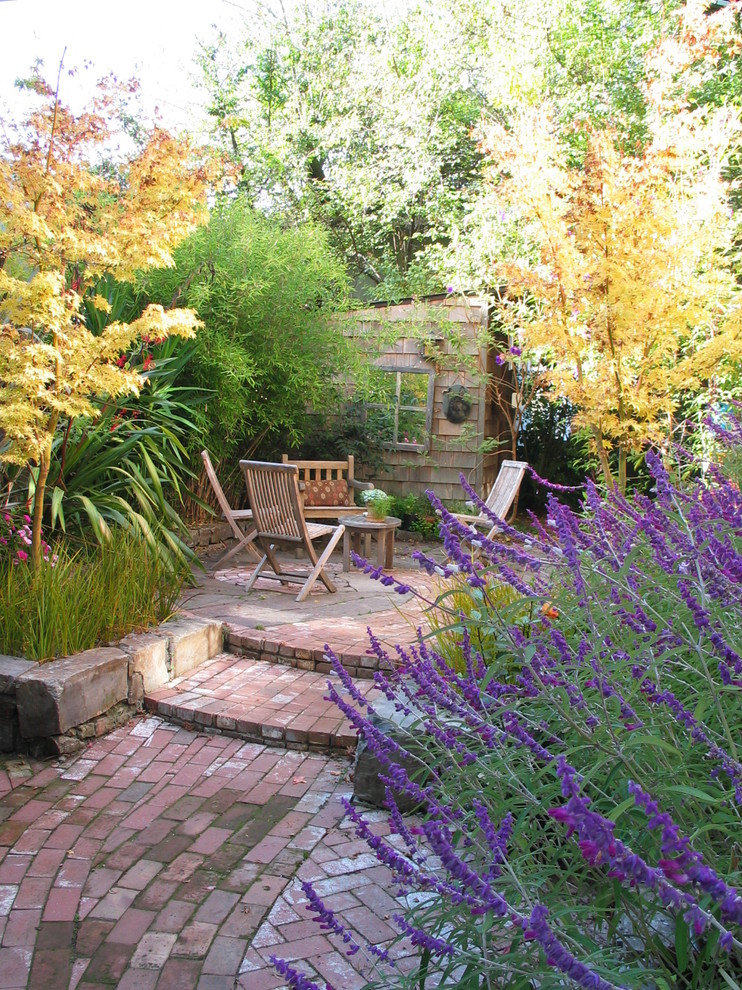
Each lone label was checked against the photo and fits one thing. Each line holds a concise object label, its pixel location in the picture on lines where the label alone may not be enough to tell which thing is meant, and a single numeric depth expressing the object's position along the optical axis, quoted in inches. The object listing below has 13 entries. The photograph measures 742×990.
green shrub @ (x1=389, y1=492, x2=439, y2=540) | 377.2
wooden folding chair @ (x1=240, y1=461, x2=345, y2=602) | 236.2
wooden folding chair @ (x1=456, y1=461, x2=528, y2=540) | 281.8
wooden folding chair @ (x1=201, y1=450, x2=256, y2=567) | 261.0
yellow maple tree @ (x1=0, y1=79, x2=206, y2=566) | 162.7
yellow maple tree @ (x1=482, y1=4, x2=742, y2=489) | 235.5
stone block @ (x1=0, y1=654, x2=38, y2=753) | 143.7
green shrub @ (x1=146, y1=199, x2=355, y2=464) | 315.9
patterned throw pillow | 304.1
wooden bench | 293.3
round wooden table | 281.7
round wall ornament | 396.8
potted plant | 283.1
